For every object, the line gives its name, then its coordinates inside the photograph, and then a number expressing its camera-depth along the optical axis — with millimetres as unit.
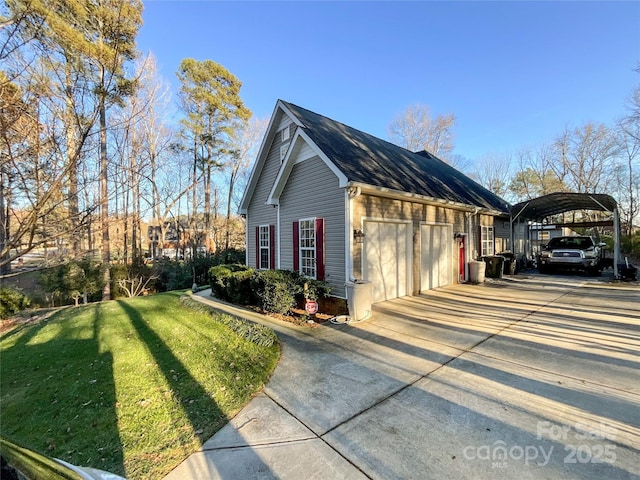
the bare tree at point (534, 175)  30047
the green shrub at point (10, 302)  9914
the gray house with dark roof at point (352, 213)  7375
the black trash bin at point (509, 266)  13352
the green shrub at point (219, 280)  9398
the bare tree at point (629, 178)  23247
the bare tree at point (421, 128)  26562
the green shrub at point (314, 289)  7059
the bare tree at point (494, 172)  31938
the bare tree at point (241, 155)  22286
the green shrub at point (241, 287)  8410
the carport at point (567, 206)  11016
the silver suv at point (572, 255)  12469
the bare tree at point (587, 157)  26656
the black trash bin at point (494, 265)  12320
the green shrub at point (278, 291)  6965
